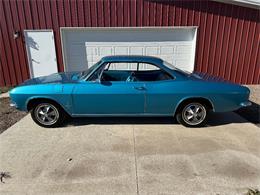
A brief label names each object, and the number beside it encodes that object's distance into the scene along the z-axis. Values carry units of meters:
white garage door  7.57
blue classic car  4.28
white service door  7.47
